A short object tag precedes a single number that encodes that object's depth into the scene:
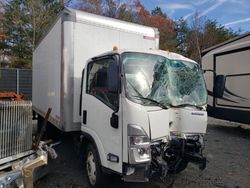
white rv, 6.26
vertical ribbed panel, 2.46
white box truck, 2.54
